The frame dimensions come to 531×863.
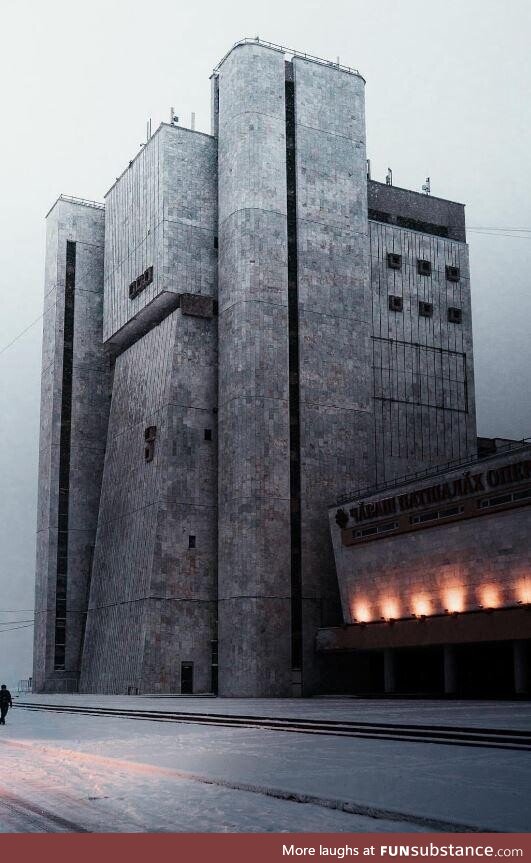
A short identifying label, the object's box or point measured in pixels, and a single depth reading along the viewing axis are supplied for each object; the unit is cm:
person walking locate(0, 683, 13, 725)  3392
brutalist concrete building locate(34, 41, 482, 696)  6394
